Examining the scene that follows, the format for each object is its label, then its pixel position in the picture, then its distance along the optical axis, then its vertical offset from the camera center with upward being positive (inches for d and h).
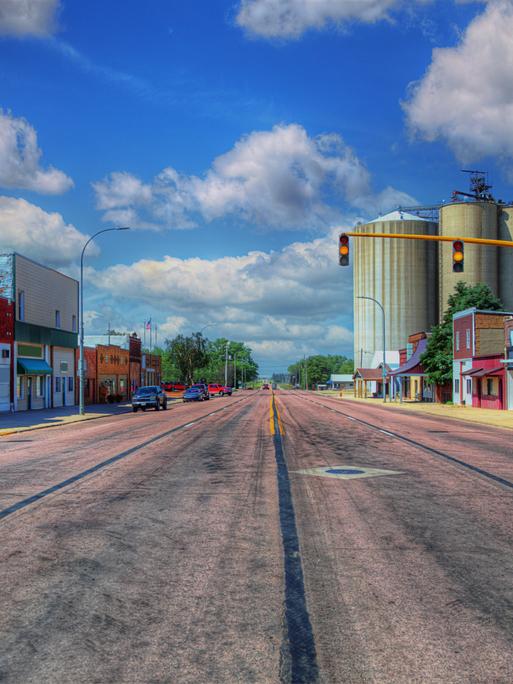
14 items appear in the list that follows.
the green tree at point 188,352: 4089.6 +147.3
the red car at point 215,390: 3907.5 -78.1
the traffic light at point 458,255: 810.2 +144.6
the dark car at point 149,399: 1850.4 -61.6
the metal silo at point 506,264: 4382.4 +729.9
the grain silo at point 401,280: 4569.4 +657.4
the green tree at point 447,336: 2482.8 +151.5
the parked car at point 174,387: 4092.0 -64.3
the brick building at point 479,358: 1988.2 +57.0
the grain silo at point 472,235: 4288.9 +899.6
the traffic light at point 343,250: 855.7 +160.1
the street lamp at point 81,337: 1536.7 +92.1
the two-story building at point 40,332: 1745.8 +128.4
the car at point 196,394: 2664.9 -69.5
